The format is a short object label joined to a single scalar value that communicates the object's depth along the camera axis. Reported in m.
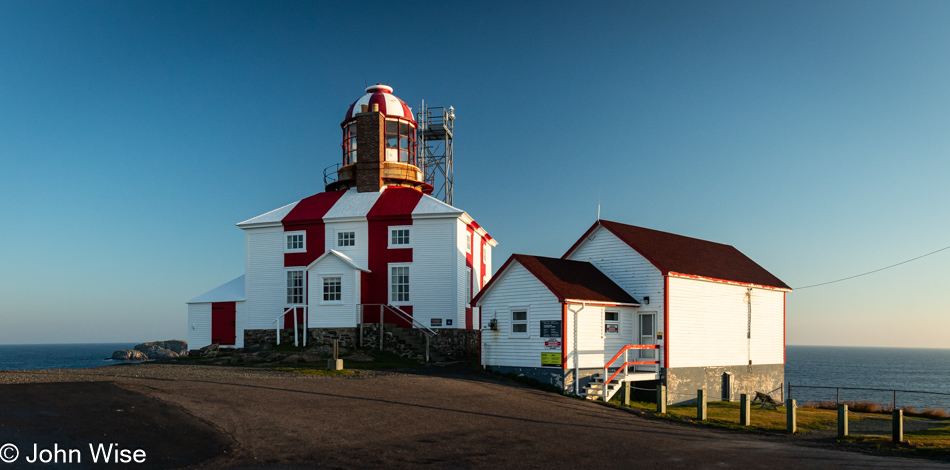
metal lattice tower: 42.75
